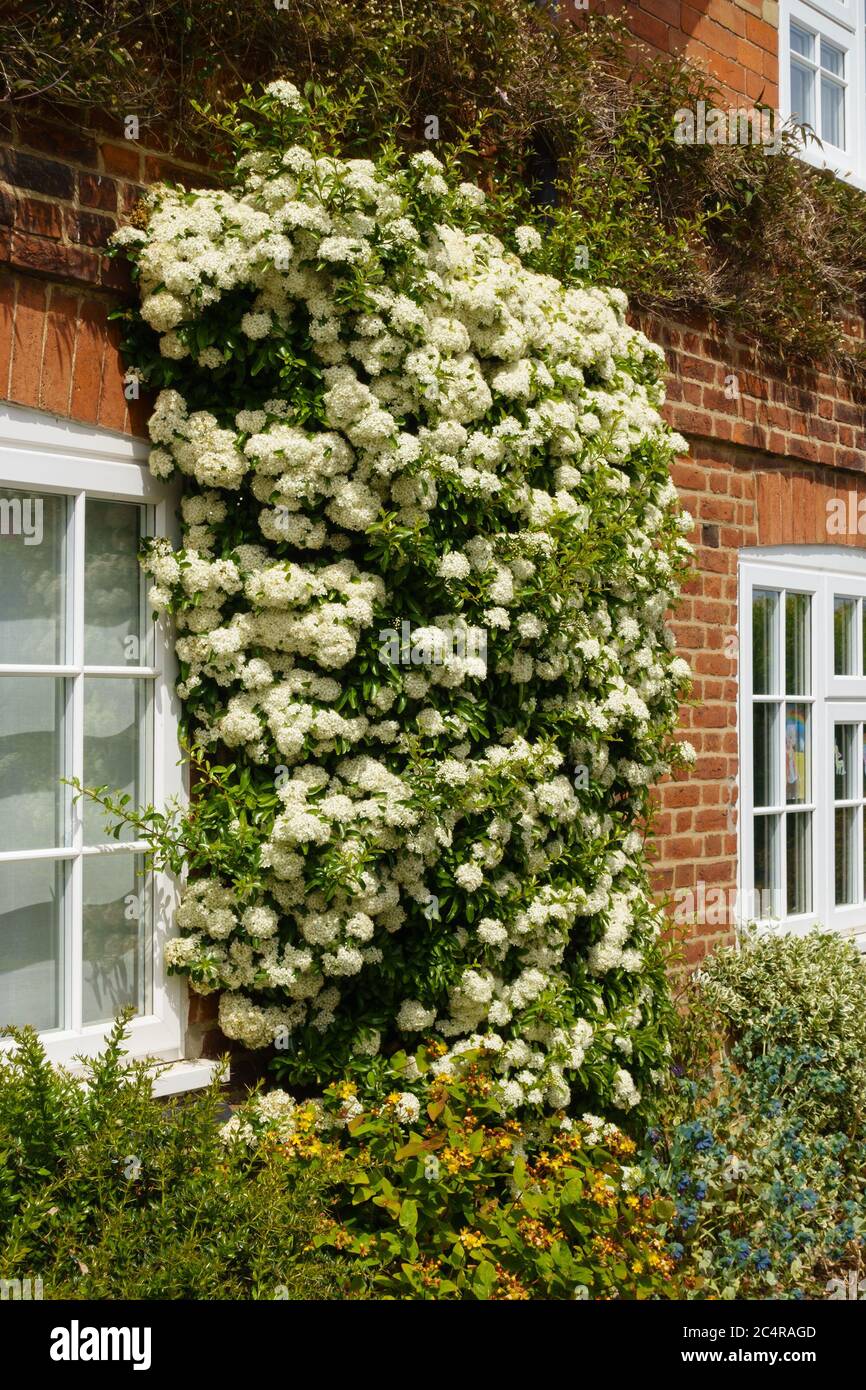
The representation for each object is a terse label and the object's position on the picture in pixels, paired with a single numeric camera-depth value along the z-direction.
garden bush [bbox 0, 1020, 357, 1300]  2.60
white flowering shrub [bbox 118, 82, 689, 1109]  3.38
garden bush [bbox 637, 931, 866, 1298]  3.90
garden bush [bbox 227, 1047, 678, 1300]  3.06
